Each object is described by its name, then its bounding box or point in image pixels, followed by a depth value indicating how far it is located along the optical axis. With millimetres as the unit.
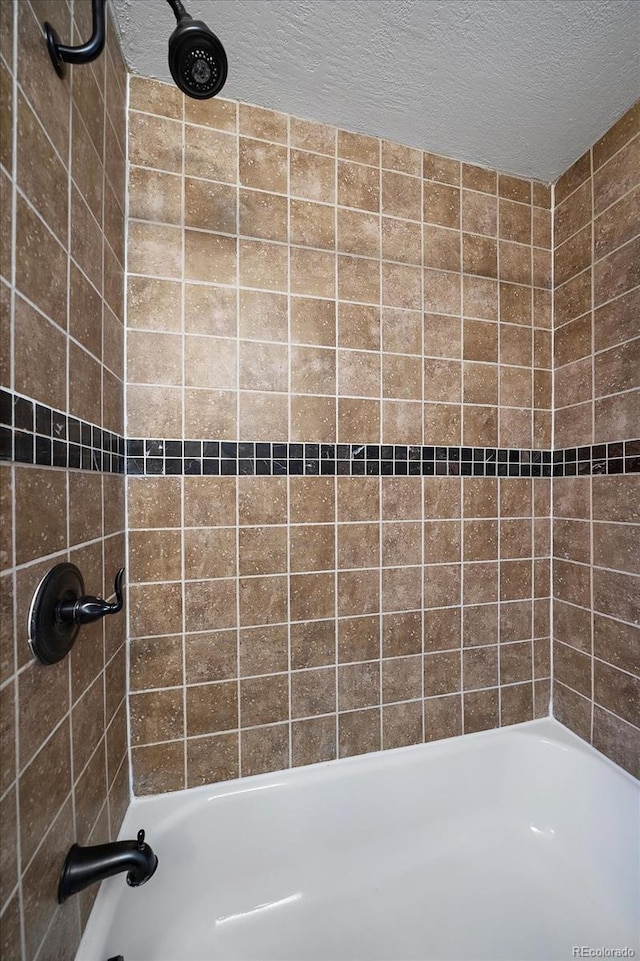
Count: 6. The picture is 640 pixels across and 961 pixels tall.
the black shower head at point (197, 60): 676
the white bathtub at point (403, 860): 1084
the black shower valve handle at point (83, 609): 693
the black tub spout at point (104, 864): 743
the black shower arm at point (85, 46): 683
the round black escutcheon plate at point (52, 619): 636
